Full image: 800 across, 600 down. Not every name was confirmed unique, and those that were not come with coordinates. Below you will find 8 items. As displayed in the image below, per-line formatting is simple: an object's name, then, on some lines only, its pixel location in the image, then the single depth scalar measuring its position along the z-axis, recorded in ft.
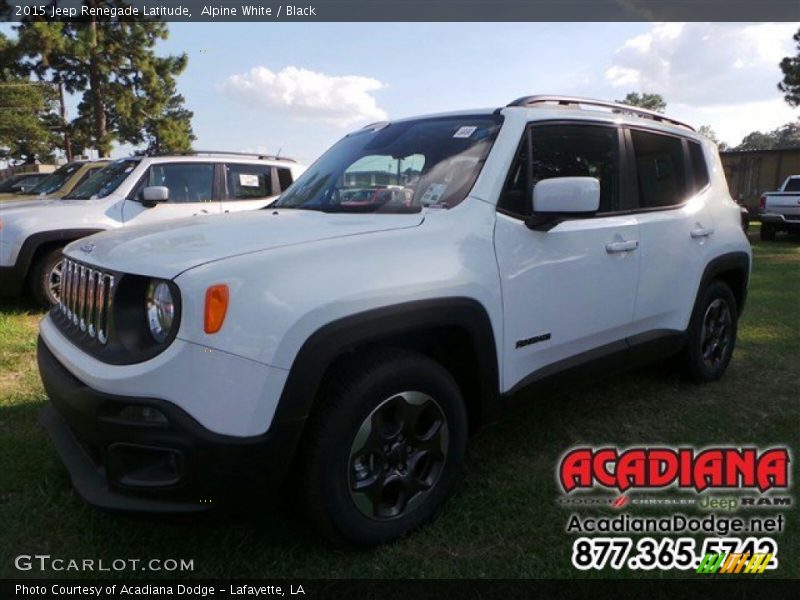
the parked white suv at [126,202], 20.15
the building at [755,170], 87.66
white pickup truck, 49.93
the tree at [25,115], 91.25
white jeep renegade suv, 6.64
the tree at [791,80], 77.71
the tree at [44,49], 68.80
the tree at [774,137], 309.65
